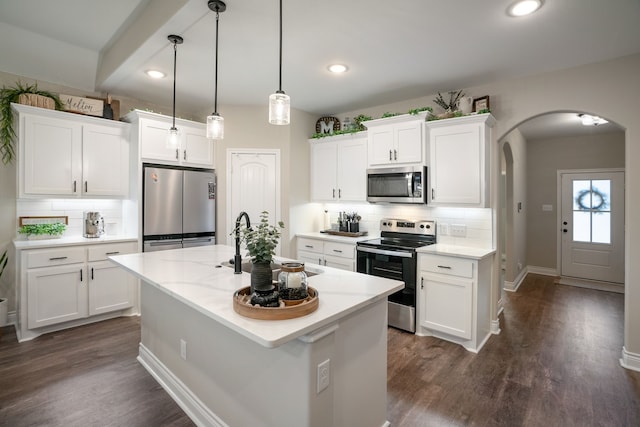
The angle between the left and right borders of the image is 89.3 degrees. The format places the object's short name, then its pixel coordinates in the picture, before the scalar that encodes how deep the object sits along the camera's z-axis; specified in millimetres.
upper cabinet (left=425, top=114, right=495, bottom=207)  3199
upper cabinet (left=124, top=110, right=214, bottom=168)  3703
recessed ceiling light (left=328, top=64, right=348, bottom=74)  3051
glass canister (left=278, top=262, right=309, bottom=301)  1493
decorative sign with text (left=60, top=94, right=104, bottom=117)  3486
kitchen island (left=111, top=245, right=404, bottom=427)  1398
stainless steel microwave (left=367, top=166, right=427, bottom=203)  3561
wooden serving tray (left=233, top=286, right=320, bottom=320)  1343
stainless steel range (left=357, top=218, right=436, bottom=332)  3357
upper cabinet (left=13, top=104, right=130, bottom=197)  3215
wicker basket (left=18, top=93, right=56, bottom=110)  3199
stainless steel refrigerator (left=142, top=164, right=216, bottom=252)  3734
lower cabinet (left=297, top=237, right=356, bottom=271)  3873
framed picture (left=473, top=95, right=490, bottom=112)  3279
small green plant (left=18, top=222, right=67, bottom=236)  3326
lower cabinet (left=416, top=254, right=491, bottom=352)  3002
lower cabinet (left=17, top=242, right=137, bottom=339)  3129
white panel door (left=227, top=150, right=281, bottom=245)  4348
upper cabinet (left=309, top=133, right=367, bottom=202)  4164
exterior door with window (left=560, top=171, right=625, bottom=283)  5246
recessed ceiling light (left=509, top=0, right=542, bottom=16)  2014
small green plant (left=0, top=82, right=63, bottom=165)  3270
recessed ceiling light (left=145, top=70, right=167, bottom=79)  3209
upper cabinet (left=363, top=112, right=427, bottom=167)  3559
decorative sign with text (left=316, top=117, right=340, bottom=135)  4637
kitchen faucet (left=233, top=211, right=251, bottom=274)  2123
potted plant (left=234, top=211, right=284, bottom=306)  1511
